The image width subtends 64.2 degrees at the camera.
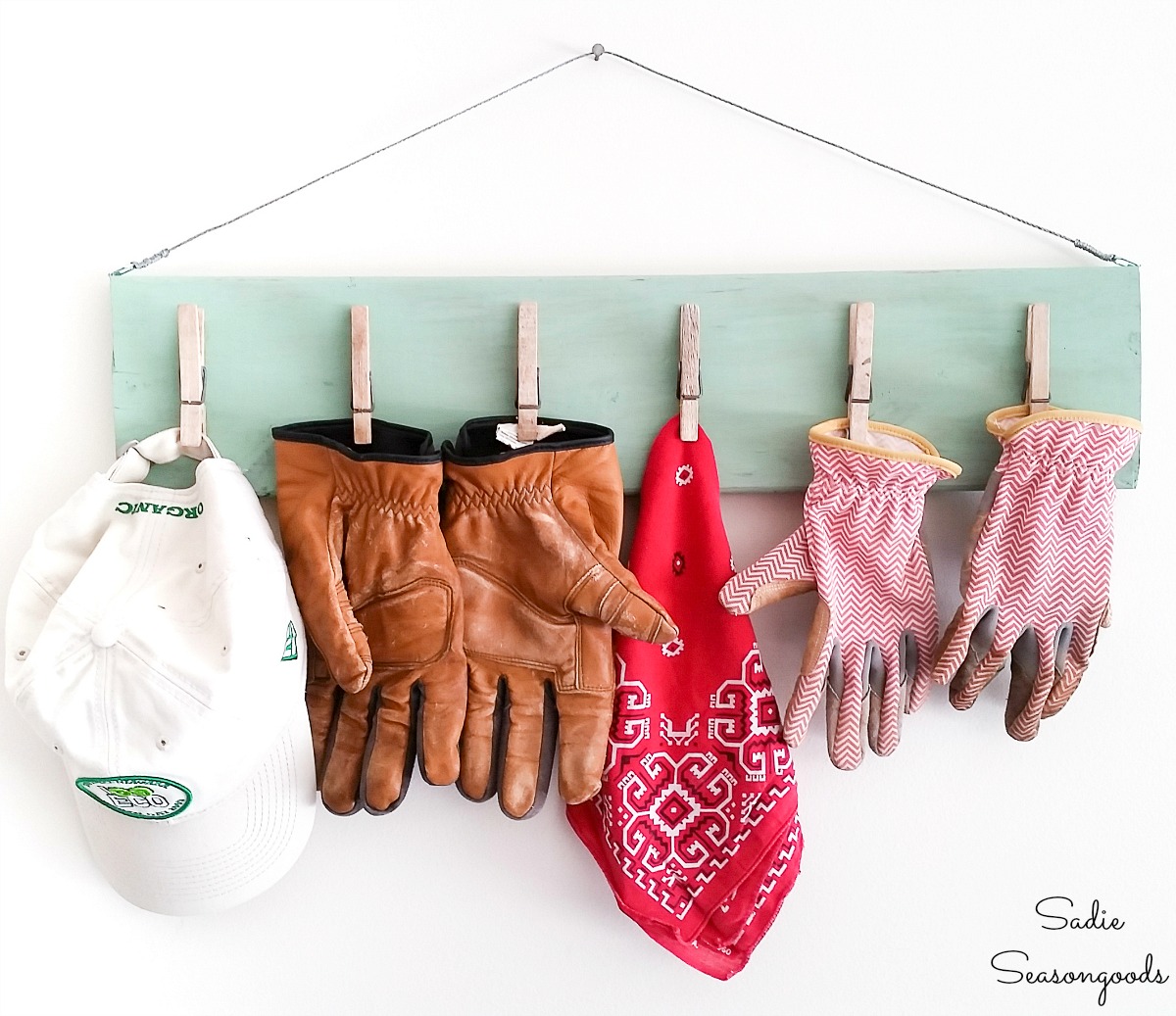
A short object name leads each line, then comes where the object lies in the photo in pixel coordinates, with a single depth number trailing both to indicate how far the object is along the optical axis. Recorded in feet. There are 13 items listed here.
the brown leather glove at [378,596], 3.39
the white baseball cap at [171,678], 3.16
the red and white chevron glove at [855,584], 3.48
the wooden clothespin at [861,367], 3.59
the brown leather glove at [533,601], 3.44
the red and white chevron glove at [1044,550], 3.43
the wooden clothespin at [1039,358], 3.60
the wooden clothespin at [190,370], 3.58
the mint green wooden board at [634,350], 3.61
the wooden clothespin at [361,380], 3.55
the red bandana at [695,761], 3.59
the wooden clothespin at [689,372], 3.60
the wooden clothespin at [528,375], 3.58
